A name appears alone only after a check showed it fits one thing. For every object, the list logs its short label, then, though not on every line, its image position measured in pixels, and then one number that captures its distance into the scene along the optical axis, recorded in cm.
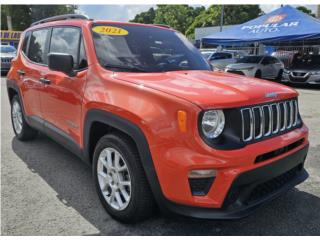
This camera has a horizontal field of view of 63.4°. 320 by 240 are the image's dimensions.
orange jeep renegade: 186
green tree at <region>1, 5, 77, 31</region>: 3548
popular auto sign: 1161
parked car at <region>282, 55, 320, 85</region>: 1029
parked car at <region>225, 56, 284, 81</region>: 1138
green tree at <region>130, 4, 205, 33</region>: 5075
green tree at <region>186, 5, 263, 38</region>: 3803
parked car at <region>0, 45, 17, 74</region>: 1298
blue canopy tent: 1089
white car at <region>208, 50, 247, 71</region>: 1308
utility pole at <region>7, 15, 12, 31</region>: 3141
